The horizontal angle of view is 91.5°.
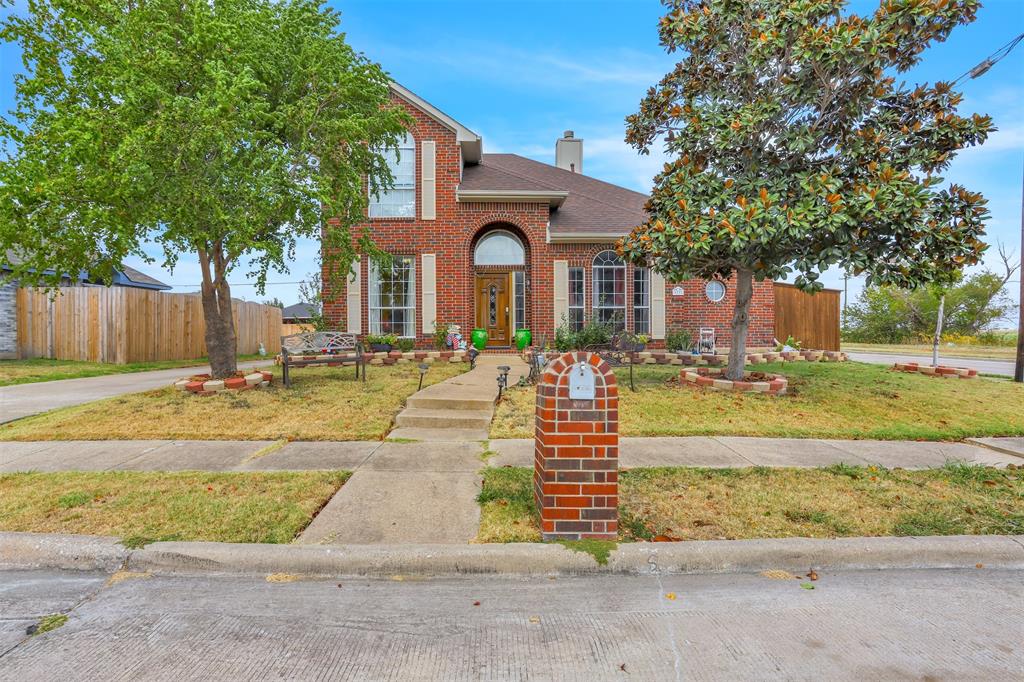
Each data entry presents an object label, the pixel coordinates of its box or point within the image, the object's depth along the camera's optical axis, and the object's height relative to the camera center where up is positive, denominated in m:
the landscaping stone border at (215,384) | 8.05 -0.89
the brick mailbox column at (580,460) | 3.16 -0.81
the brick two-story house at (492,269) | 13.53 +1.78
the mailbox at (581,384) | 3.15 -0.33
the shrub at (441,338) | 13.17 -0.16
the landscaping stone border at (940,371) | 11.33 -0.82
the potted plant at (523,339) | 13.49 -0.17
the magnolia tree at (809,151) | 6.87 +2.87
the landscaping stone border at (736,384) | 8.26 -0.84
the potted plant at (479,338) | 13.50 -0.15
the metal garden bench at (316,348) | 8.96 -0.34
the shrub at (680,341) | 13.81 -0.20
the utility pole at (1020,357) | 11.58 -0.48
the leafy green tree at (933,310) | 31.66 +1.67
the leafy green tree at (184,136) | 6.72 +2.81
